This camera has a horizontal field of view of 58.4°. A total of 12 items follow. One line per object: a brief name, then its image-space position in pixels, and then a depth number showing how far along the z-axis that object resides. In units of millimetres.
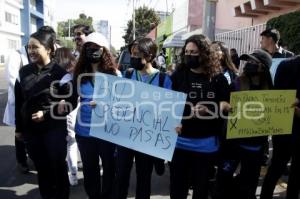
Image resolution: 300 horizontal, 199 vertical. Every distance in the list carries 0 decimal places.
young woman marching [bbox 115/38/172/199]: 2439
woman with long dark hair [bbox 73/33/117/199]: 2574
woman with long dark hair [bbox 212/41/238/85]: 3368
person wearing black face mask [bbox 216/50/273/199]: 2549
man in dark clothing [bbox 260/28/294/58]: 3470
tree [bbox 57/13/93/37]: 81055
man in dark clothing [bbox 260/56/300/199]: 2607
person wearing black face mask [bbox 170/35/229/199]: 2328
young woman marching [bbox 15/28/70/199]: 2570
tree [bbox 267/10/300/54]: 5658
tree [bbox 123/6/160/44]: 42803
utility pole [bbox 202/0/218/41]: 5040
